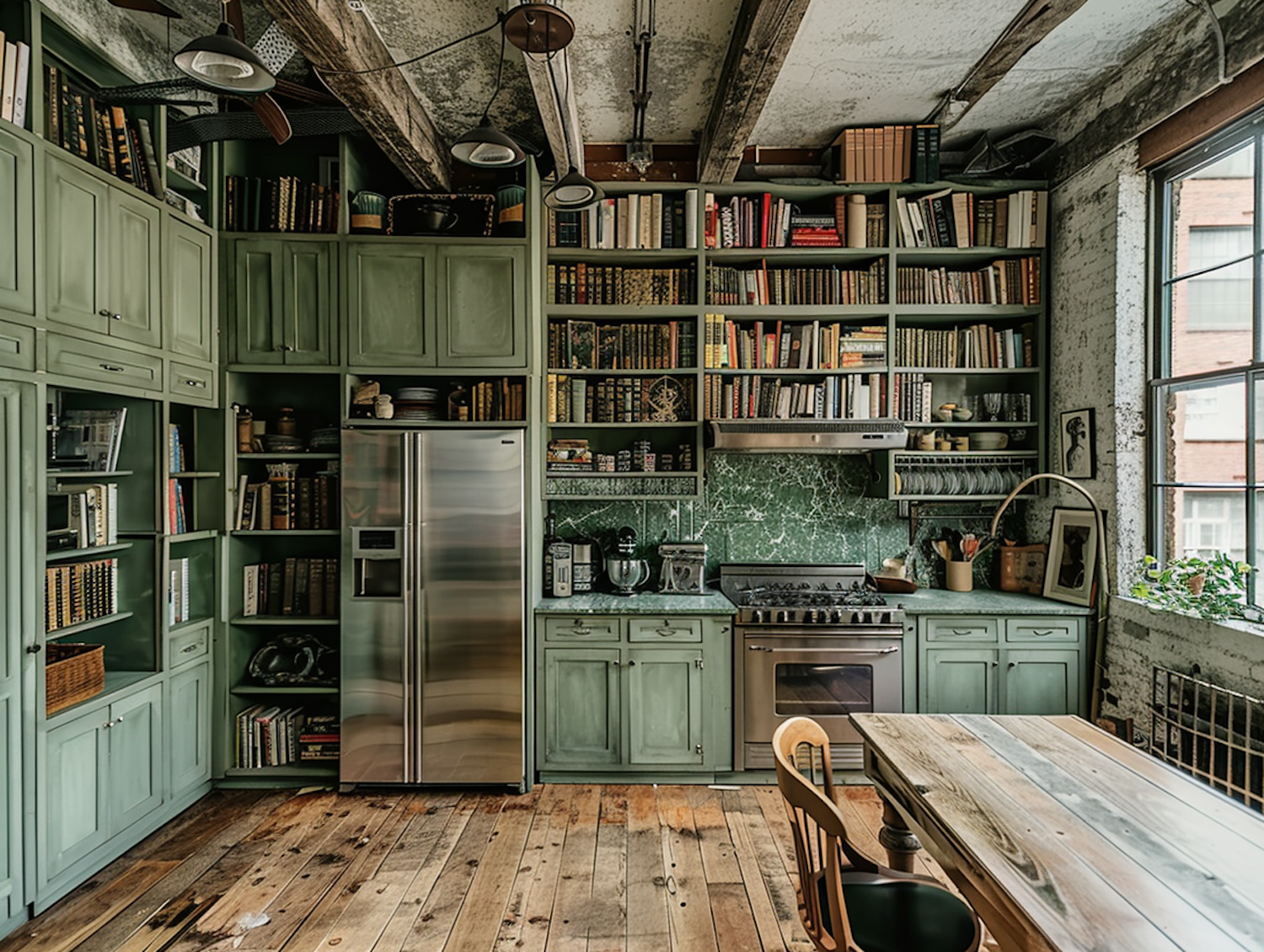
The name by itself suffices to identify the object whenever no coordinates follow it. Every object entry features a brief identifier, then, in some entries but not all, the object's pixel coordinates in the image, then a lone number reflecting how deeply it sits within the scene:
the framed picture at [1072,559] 3.83
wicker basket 2.74
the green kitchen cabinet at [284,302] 3.78
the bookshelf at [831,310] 4.16
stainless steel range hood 3.95
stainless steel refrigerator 3.69
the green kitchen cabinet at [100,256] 2.68
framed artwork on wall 3.84
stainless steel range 3.82
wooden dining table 1.29
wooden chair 1.69
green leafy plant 2.99
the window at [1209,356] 3.01
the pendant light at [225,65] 2.05
